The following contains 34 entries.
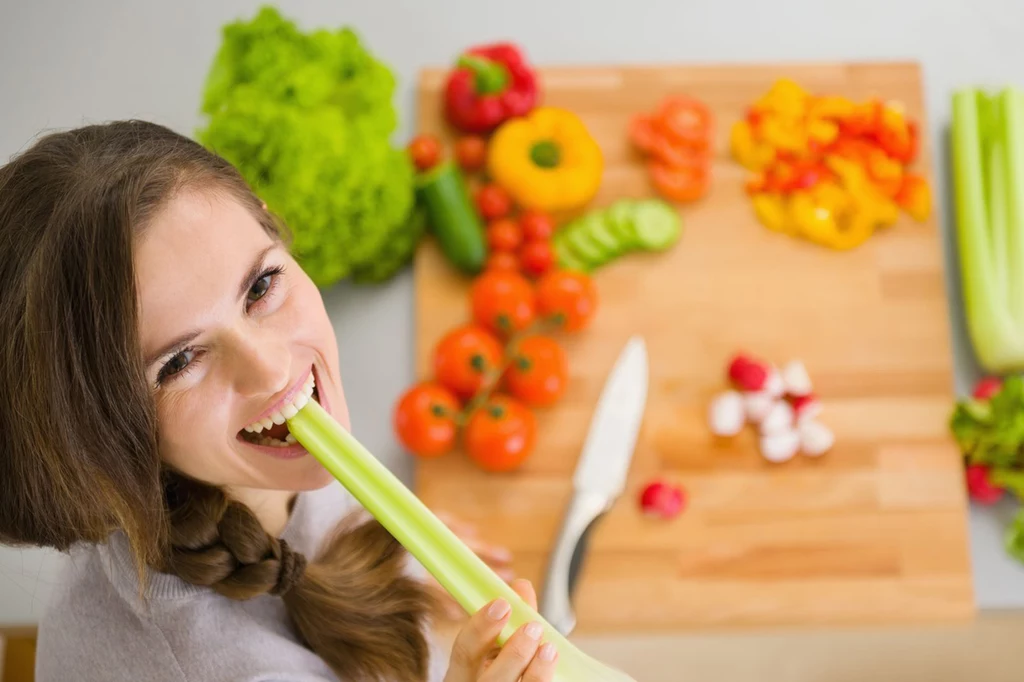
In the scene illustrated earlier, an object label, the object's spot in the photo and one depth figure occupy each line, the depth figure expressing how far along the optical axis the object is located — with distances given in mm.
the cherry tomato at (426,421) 1267
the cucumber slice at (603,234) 1368
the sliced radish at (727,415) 1290
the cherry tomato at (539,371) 1274
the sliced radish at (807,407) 1285
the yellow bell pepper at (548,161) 1370
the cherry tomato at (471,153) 1419
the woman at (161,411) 639
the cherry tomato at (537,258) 1358
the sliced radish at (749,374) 1284
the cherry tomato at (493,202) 1390
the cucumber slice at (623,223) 1365
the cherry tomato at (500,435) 1248
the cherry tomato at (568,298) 1300
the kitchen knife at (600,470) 1223
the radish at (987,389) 1331
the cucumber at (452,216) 1354
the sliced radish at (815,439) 1279
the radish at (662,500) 1258
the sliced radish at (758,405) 1290
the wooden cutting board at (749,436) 1262
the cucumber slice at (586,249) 1372
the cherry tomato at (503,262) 1369
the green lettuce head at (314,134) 1154
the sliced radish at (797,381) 1299
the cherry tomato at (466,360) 1288
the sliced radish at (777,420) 1285
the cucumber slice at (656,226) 1359
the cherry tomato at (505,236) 1371
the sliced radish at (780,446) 1281
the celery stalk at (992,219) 1347
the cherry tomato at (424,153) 1403
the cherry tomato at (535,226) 1363
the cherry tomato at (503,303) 1319
